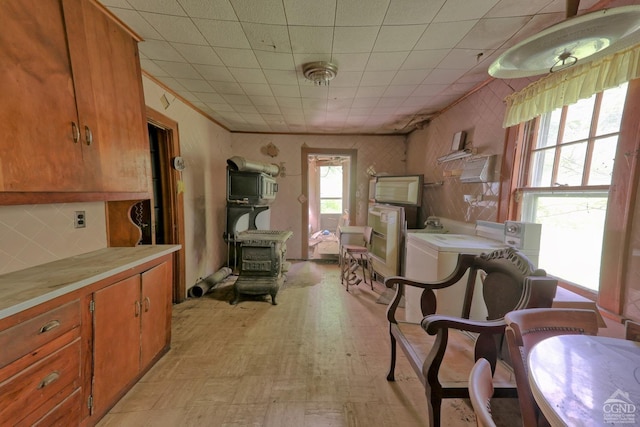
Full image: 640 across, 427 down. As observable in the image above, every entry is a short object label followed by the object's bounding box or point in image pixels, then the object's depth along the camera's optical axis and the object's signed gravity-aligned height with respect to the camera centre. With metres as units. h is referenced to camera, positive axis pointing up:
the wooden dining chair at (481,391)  0.50 -0.47
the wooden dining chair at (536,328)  0.82 -0.52
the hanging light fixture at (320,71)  2.06 +1.06
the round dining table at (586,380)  0.59 -0.54
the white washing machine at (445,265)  1.89 -0.63
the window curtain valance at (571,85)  1.25 +0.69
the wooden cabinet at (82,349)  0.94 -0.80
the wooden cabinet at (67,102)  1.05 +0.46
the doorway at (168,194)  2.69 -0.07
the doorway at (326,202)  5.42 -0.34
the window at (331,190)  7.48 +0.04
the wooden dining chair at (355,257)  3.50 -0.98
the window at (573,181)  1.43 +0.10
